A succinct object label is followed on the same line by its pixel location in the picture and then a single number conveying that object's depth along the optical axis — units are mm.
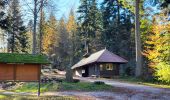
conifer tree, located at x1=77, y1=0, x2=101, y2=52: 69625
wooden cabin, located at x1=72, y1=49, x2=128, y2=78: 46562
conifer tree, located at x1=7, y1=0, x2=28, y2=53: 54656
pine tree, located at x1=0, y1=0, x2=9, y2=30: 36469
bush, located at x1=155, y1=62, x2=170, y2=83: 31625
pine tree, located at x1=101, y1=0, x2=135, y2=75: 58031
